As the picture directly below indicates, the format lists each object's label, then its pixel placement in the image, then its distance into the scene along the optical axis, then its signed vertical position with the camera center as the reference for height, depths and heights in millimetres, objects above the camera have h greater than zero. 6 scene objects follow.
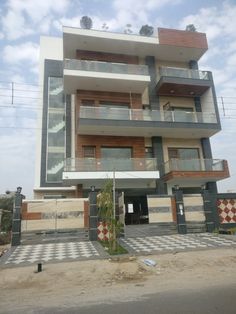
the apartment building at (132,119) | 19609 +7882
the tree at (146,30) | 23422 +16033
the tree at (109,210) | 10891 +675
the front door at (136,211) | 20406 +1080
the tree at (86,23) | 21984 +15806
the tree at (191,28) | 24170 +16580
